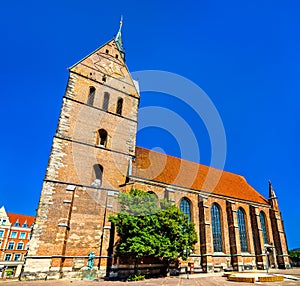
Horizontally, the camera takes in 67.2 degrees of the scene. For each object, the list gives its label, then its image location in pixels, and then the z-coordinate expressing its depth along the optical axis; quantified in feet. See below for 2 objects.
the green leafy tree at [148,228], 51.31
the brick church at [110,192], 56.95
